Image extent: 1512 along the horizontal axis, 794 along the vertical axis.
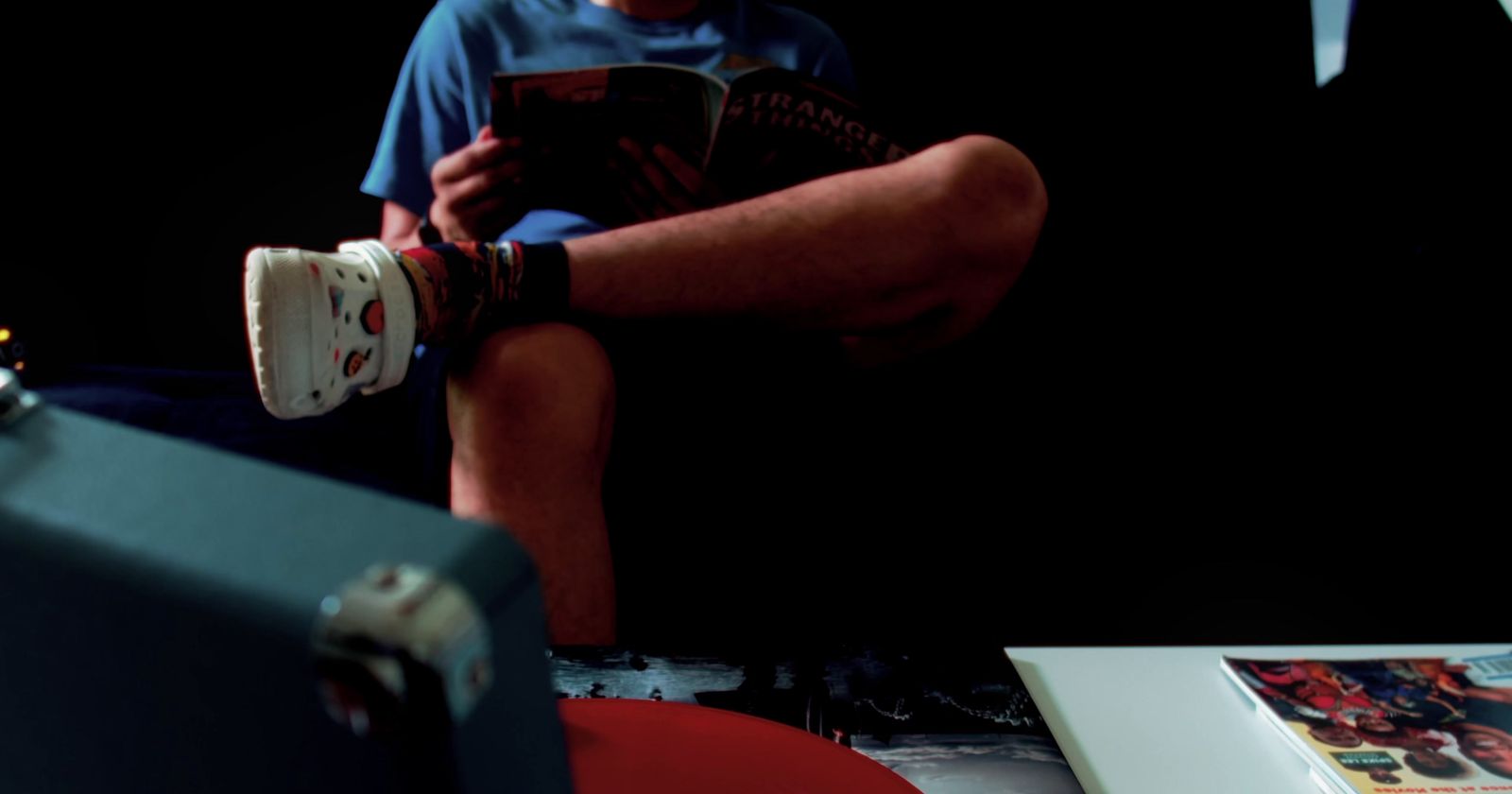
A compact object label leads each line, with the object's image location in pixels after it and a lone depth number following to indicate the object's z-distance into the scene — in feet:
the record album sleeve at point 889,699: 1.78
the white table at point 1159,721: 1.85
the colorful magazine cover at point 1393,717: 1.83
